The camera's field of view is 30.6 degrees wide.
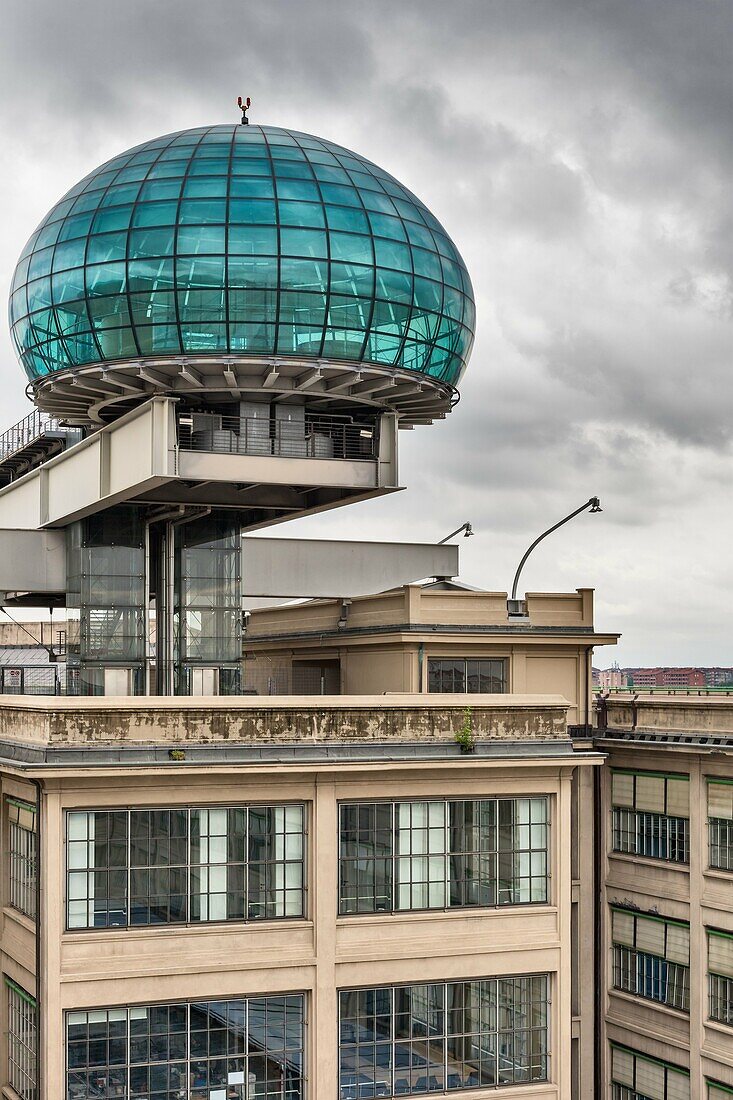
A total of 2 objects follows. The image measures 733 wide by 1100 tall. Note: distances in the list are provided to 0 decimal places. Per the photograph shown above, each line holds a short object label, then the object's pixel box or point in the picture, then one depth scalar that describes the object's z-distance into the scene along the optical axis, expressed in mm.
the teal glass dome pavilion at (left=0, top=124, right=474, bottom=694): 37250
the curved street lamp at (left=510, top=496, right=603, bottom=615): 49125
